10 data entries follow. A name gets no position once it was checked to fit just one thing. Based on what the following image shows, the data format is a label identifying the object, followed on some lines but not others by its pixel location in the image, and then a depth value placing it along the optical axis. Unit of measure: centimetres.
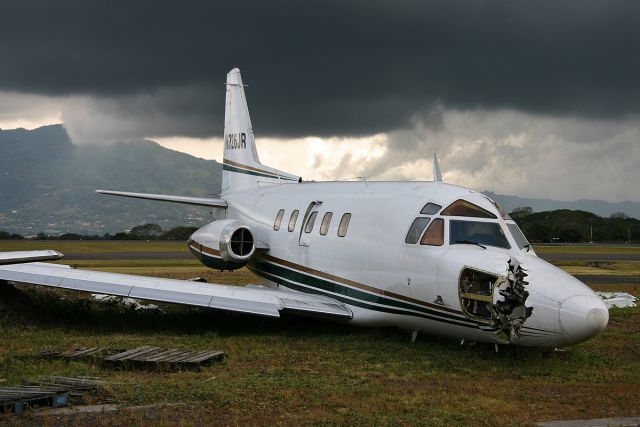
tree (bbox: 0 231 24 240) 11075
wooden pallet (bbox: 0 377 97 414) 992
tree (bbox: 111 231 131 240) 11186
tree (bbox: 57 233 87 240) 11759
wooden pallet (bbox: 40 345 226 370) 1330
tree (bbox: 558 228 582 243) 10662
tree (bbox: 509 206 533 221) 15405
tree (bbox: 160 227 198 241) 11926
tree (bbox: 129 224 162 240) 12511
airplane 1339
